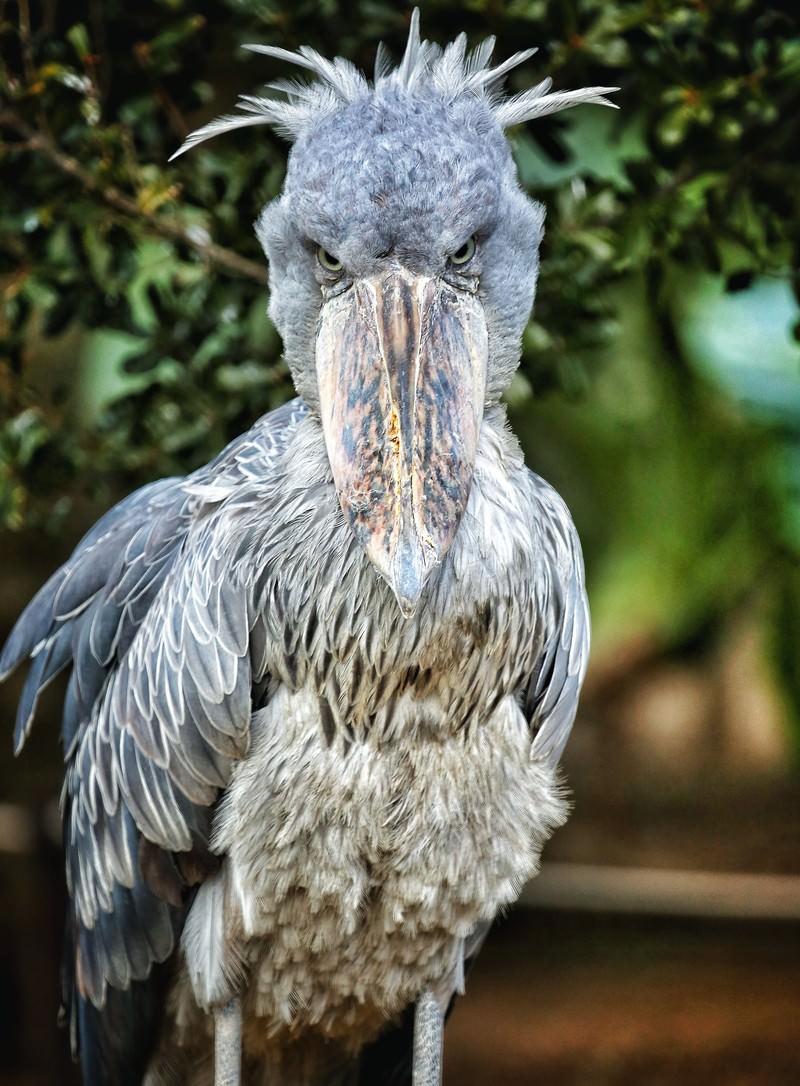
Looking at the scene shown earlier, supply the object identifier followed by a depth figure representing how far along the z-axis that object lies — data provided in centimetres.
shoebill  436
